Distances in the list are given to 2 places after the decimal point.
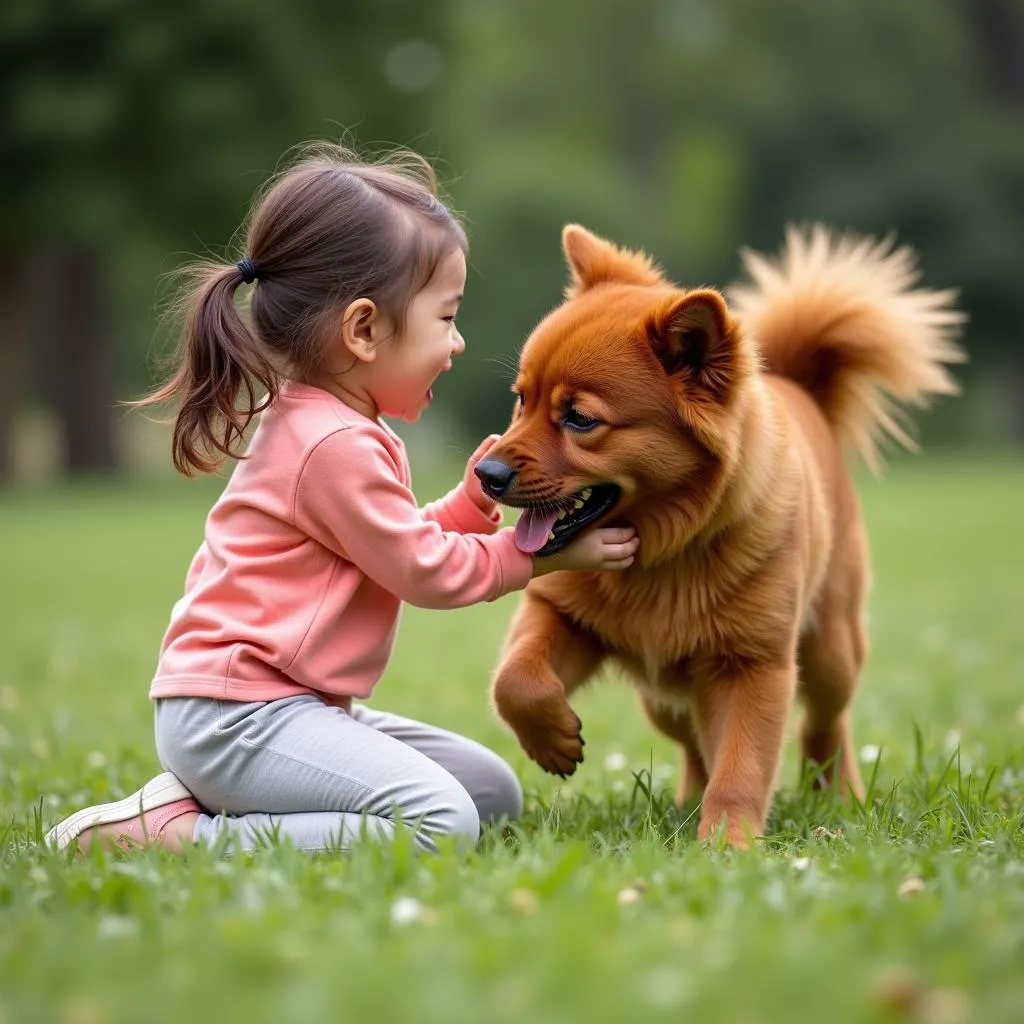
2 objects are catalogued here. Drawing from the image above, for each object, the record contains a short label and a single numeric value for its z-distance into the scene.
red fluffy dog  3.55
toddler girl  3.46
